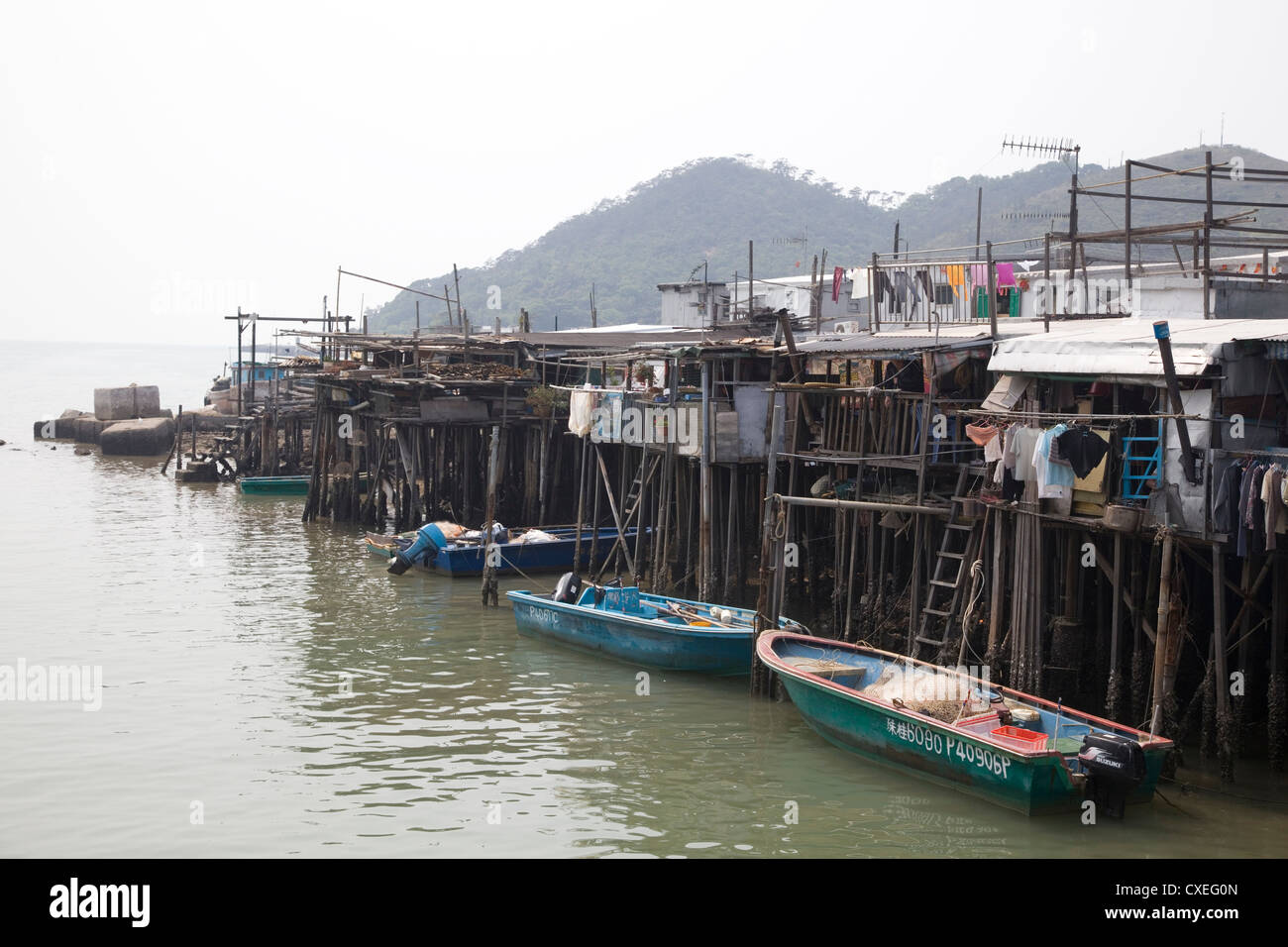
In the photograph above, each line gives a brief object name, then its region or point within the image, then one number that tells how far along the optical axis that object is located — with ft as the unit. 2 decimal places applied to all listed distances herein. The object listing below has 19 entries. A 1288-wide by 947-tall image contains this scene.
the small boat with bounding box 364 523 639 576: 85.10
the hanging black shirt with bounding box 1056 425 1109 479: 47.42
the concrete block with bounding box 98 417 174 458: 184.24
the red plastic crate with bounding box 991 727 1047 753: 40.81
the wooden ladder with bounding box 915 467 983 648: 51.80
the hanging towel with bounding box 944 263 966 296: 66.90
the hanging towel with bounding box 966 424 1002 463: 51.80
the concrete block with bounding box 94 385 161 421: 204.03
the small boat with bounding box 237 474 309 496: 134.10
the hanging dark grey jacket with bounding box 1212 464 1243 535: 42.83
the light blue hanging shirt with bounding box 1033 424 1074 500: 47.88
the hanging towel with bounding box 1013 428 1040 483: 49.21
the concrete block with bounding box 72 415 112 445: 202.39
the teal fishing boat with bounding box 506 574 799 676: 57.62
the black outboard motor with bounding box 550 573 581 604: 66.49
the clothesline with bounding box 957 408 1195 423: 46.12
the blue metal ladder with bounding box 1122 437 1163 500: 46.06
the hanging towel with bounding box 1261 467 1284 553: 40.86
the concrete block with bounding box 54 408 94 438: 210.59
